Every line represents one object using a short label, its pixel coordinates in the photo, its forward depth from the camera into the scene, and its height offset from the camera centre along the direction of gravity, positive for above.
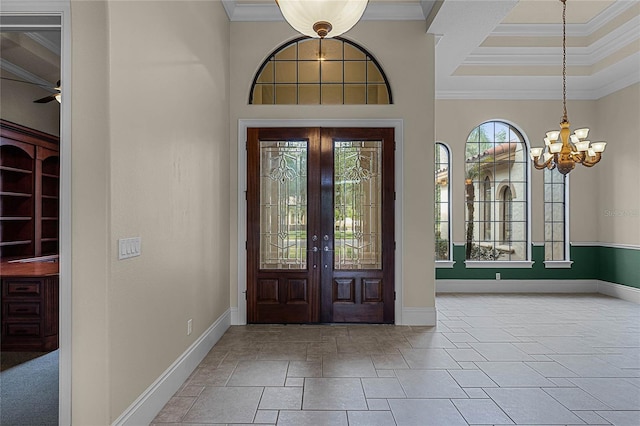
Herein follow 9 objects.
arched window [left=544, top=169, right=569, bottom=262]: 7.01 -0.03
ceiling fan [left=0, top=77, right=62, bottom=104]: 3.89 +1.28
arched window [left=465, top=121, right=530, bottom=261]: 7.07 +0.39
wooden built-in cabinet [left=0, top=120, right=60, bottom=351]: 3.84 -0.31
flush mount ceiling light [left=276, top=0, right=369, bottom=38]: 2.26 +1.18
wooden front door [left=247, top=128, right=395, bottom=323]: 4.80 -0.18
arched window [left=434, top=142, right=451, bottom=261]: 6.98 +0.15
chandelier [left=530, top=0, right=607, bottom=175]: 4.88 +0.81
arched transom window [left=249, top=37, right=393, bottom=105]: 4.91 +1.74
